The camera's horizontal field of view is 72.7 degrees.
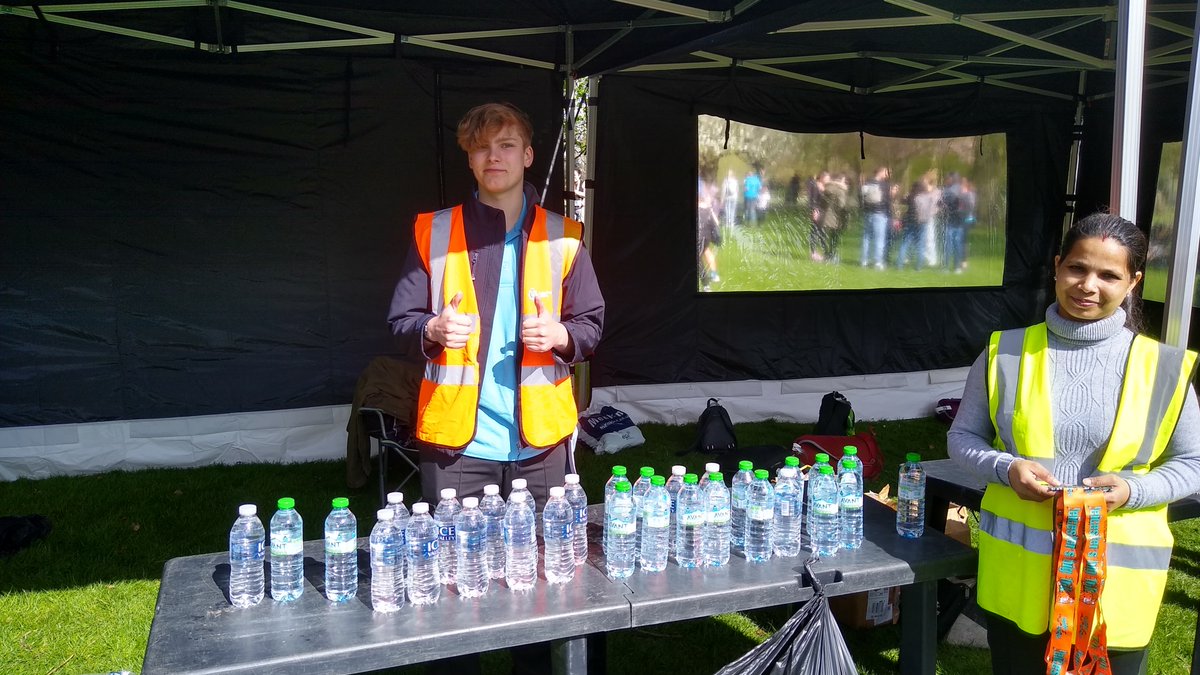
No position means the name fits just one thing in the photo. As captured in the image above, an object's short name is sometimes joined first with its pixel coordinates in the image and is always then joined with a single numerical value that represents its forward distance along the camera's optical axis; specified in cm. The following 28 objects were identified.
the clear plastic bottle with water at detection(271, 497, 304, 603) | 187
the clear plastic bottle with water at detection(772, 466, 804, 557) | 218
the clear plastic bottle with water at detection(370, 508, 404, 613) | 186
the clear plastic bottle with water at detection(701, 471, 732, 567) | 209
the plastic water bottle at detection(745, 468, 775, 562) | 213
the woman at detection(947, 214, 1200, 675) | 179
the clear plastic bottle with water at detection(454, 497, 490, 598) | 191
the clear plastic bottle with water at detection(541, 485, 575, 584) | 200
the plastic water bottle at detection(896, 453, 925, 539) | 237
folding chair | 418
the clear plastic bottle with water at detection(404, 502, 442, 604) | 189
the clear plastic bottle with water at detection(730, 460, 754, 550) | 219
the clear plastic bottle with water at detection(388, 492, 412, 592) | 193
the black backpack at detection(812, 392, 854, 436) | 546
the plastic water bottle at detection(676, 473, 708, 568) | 207
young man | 217
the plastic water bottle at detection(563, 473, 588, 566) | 211
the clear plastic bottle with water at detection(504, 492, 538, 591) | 194
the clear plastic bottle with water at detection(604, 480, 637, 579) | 197
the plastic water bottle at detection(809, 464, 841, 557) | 219
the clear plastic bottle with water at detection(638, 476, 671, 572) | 204
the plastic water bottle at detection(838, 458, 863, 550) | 225
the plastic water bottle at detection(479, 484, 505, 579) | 202
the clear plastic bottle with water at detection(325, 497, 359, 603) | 188
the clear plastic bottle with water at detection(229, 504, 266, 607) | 189
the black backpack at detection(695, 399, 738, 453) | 537
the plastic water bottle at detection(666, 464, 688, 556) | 214
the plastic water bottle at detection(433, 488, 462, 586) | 197
